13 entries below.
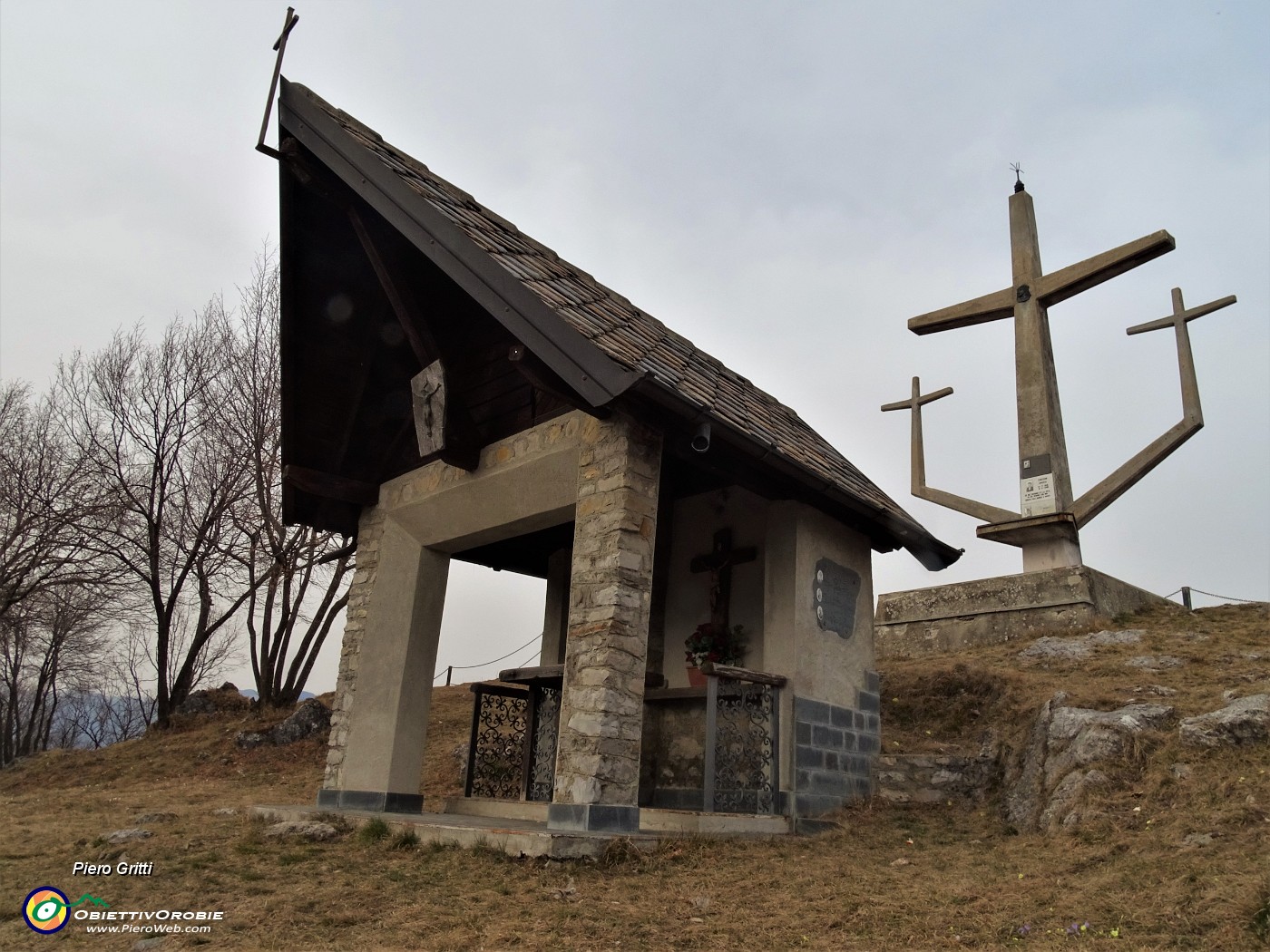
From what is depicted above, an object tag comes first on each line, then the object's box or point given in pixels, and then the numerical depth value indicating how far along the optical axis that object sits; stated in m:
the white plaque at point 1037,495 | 12.45
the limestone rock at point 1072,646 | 9.95
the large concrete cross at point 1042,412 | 12.14
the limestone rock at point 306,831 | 6.13
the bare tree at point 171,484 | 16.80
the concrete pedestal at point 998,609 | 11.46
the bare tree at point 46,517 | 16.25
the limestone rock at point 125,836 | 6.23
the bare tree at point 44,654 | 19.03
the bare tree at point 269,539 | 16.25
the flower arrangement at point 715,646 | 8.41
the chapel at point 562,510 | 6.04
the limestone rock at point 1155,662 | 8.55
